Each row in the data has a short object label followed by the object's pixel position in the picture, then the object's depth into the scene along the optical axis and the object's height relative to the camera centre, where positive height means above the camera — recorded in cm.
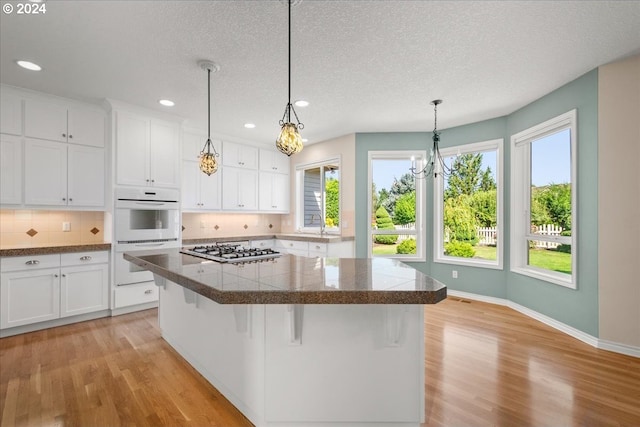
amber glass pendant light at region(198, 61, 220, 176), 266 +50
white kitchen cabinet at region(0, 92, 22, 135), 306 +103
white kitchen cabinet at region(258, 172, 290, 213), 547 +41
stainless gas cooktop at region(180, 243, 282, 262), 219 -32
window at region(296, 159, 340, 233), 519 +32
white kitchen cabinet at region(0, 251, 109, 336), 298 -80
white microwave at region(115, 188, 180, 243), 364 -2
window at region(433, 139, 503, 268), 419 +11
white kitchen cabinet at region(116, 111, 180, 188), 365 +80
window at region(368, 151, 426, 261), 473 +15
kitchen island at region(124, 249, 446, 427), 160 -78
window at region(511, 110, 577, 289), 319 +16
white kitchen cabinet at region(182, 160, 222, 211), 448 +38
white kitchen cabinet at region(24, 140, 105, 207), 324 +45
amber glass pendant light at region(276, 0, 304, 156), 192 +49
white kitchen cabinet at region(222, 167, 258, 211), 496 +42
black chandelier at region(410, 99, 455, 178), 454 +72
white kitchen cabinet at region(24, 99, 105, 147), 323 +104
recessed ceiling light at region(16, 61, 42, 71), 262 +132
